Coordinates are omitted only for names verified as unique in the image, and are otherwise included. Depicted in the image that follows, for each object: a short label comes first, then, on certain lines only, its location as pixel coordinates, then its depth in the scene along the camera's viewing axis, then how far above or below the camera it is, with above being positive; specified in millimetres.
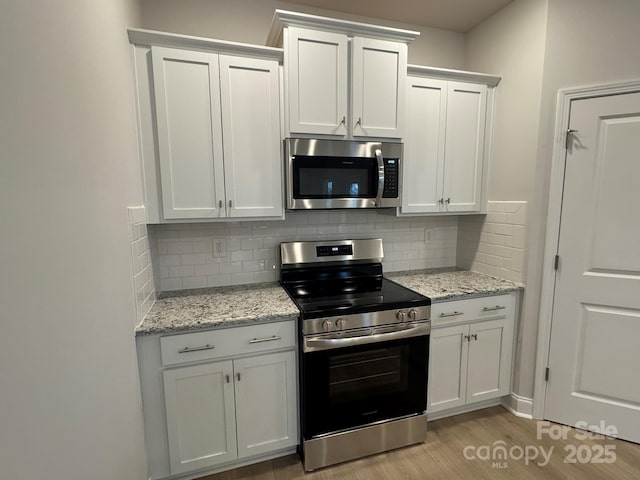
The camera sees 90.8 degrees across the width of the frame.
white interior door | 1865 -462
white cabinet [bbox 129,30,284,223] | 1694 +418
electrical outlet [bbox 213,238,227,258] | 2174 -323
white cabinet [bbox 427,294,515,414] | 2090 -1044
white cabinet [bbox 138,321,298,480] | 1595 -1034
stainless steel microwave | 1945 +165
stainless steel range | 1740 -993
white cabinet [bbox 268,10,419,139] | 1839 +753
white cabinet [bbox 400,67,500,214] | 2225 +403
